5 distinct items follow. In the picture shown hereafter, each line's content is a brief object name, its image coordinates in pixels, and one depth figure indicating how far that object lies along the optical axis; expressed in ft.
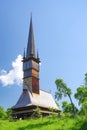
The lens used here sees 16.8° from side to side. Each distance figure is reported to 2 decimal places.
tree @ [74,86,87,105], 193.49
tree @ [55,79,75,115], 193.65
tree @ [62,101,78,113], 225.82
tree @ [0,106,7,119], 250.66
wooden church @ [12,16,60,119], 200.44
